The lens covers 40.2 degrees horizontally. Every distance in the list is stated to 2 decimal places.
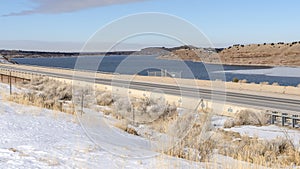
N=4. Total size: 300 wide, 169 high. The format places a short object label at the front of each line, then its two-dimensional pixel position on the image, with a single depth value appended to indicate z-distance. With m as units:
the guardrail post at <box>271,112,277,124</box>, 22.36
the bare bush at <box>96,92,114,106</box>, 27.89
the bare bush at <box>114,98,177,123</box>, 19.50
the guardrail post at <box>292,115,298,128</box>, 20.64
